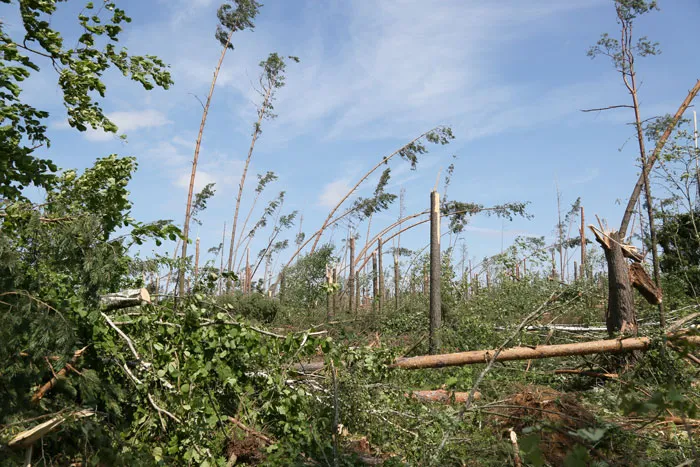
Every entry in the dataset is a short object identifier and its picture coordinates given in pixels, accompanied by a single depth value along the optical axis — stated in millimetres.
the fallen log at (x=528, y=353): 6086
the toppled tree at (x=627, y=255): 6578
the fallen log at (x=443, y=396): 5546
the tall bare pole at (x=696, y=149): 7777
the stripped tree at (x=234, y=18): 14500
